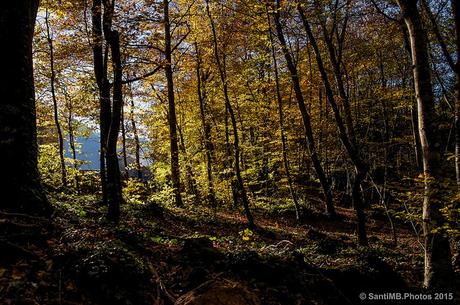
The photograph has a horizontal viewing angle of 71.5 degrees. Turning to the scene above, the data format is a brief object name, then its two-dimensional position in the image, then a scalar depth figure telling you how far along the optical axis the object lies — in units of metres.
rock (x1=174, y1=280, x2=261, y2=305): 3.25
